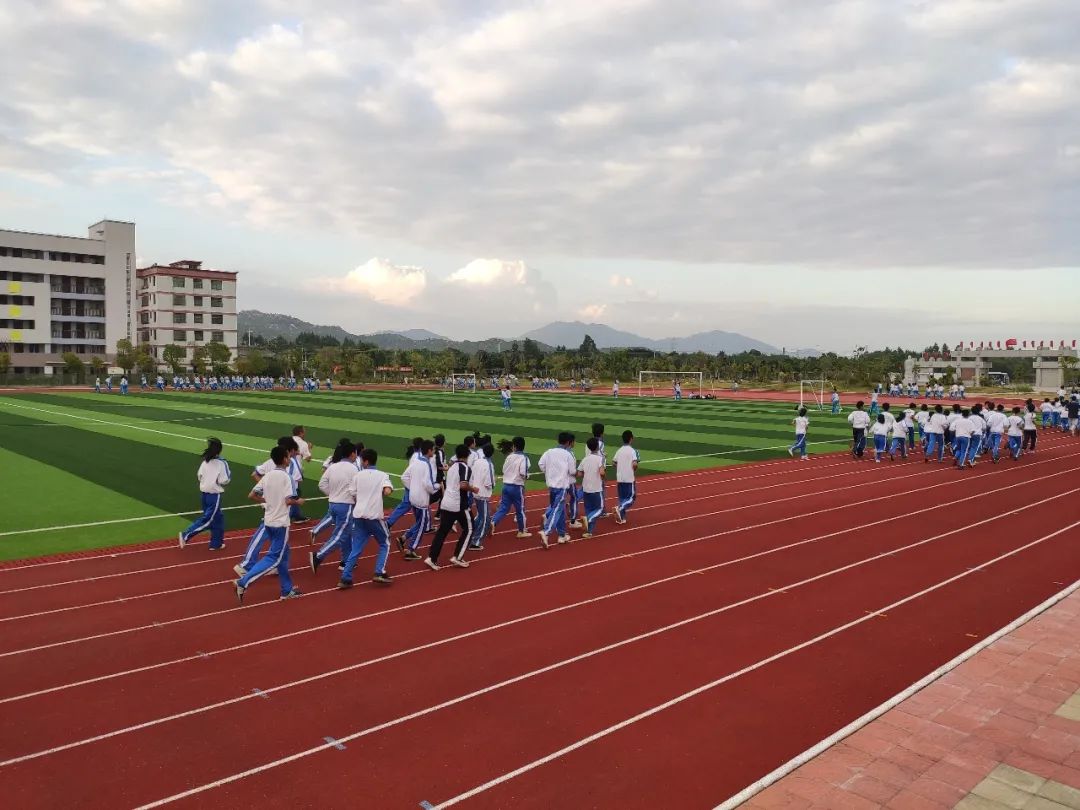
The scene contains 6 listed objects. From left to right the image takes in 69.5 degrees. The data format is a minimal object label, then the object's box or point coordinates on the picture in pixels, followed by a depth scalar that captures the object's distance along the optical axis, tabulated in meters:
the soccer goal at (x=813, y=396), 50.28
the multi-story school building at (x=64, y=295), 76.62
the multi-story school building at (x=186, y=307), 88.75
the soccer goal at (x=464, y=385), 71.69
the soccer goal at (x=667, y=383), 71.57
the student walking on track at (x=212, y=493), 11.18
